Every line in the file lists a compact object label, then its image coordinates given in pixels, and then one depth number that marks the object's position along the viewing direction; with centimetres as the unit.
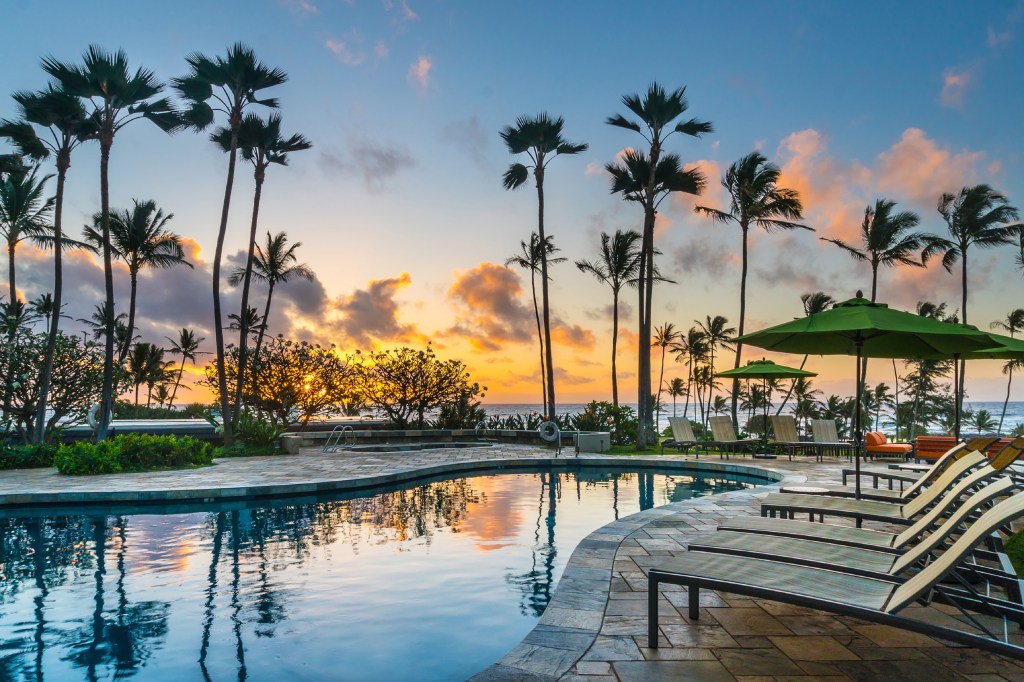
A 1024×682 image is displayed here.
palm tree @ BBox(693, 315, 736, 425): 3350
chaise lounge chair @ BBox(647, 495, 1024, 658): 252
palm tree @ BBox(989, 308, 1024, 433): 2905
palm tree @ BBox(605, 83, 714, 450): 1898
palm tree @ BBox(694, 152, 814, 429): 2188
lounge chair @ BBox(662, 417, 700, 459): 1598
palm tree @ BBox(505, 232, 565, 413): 2839
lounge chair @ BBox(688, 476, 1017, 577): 311
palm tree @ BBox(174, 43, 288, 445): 1766
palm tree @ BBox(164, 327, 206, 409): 4205
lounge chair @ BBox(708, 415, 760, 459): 1591
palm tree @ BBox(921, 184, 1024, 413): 2412
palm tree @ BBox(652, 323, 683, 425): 3541
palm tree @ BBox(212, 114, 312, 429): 1927
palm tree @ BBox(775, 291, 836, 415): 2669
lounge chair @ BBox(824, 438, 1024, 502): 447
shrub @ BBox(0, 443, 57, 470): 1325
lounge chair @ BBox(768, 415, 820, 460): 1620
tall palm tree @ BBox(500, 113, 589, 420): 2152
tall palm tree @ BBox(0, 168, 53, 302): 1848
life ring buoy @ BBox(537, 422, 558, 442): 1864
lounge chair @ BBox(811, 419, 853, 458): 1588
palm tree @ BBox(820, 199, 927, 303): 2408
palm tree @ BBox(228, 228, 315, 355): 2508
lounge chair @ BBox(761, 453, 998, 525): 447
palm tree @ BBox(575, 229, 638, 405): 2572
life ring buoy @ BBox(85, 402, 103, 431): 1712
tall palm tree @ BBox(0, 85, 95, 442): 1566
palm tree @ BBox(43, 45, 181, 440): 1561
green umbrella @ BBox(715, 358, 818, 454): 1523
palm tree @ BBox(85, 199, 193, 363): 2191
